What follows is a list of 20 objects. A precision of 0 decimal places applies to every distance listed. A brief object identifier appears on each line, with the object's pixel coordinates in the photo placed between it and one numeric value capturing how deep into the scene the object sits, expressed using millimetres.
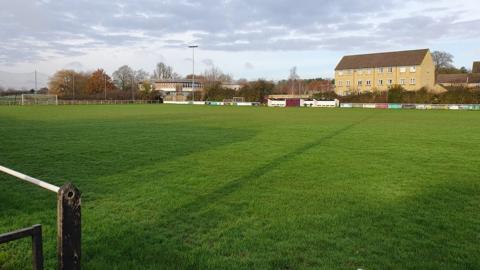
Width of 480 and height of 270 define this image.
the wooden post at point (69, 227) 3051
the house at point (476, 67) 100588
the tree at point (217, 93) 98362
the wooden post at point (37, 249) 2996
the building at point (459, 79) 92062
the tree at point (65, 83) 108875
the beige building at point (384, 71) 85062
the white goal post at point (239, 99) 94300
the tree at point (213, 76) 138625
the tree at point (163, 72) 158750
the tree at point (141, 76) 138088
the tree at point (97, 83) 117312
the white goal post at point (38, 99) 80250
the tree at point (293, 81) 124256
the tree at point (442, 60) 113625
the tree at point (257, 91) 92938
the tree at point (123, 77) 130750
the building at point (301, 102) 74938
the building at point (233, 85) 141350
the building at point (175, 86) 139100
